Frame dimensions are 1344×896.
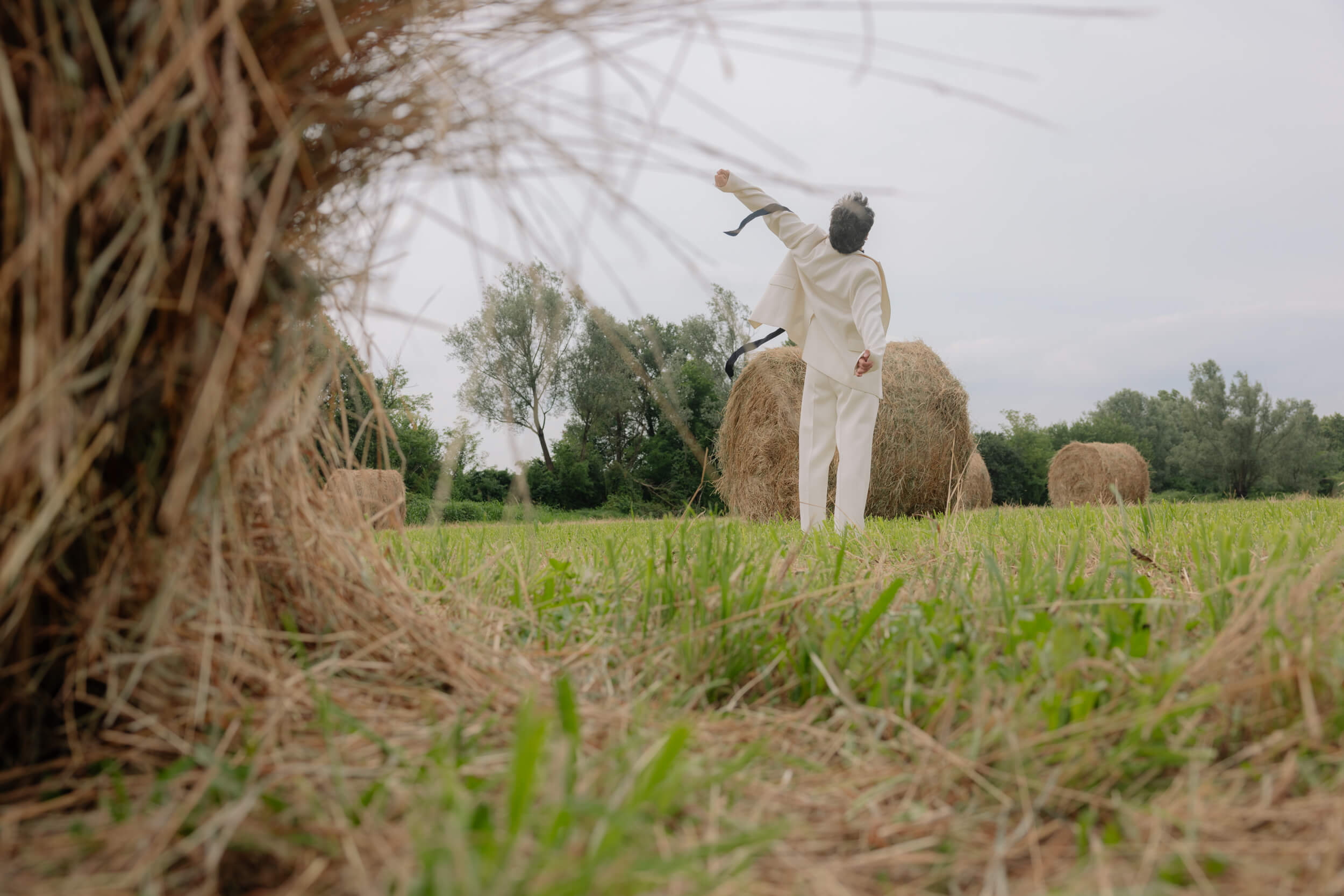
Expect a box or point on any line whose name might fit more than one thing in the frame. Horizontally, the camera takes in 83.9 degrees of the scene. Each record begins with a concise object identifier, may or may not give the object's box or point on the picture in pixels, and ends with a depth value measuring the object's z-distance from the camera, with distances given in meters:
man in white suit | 4.26
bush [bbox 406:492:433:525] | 12.70
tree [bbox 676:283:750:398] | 23.94
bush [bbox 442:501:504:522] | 14.09
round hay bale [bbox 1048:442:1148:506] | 12.84
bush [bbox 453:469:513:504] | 16.95
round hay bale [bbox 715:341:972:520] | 8.02
